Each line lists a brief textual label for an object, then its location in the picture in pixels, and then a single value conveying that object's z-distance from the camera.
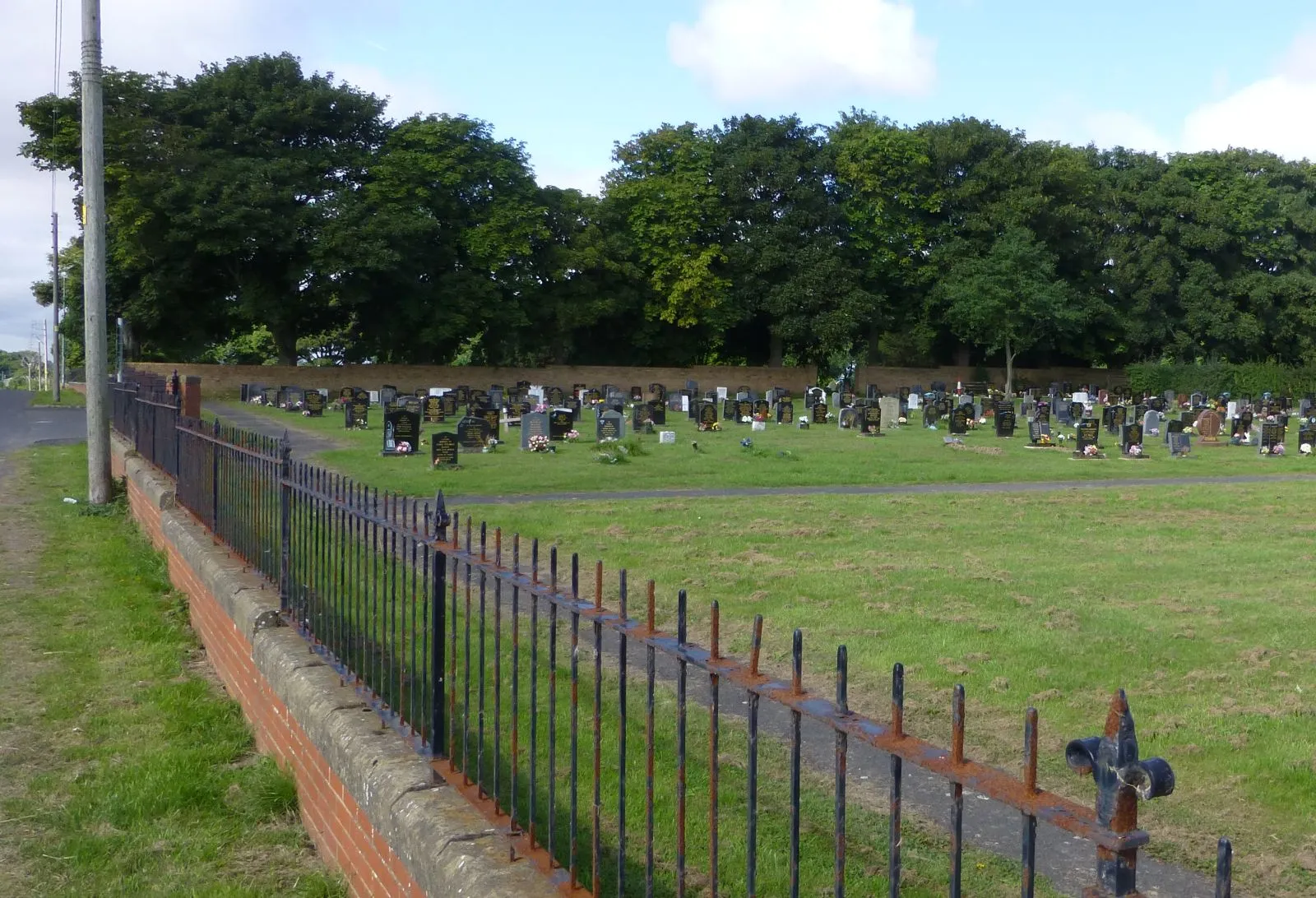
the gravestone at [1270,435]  25.11
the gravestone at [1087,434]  23.92
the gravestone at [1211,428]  28.78
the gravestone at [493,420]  23.89
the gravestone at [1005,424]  29.17
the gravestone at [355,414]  29.41
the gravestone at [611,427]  24.78
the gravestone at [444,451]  19.27
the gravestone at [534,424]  23.47
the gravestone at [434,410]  31.44
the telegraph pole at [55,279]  40.90
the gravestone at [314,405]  34.44
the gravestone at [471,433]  21.95
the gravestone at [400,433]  21.38
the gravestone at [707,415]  29.69
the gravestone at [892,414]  33.00
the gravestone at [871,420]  29.41
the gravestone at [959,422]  29.75
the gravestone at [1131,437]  24.28
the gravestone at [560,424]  24.86
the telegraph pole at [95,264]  13.43
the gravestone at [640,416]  28.92
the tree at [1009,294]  50.94
